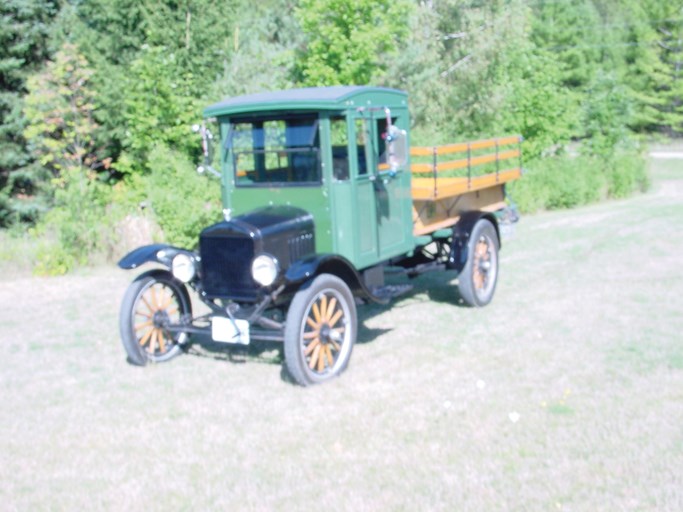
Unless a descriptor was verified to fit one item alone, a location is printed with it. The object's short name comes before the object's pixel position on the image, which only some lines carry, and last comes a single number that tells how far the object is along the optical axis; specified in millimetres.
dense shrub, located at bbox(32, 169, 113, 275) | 11812
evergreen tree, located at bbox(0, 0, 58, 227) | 18406
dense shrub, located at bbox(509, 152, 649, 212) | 18188
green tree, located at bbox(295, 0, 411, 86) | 14523
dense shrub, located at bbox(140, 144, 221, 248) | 12039
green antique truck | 6582
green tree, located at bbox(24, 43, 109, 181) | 16734
